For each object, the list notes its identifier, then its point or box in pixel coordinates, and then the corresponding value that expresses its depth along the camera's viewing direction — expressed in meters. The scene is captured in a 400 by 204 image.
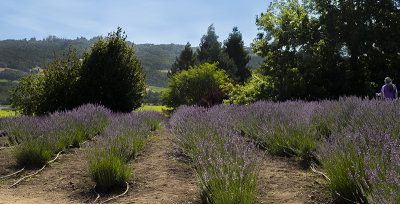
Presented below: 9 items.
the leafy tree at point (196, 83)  24.47
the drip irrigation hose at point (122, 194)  3.30
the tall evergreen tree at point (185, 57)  49.12
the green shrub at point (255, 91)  15.15
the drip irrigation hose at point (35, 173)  3.96
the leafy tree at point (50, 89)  11.30
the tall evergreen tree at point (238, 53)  42.56
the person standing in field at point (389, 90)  9.00
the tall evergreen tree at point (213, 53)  38.17
